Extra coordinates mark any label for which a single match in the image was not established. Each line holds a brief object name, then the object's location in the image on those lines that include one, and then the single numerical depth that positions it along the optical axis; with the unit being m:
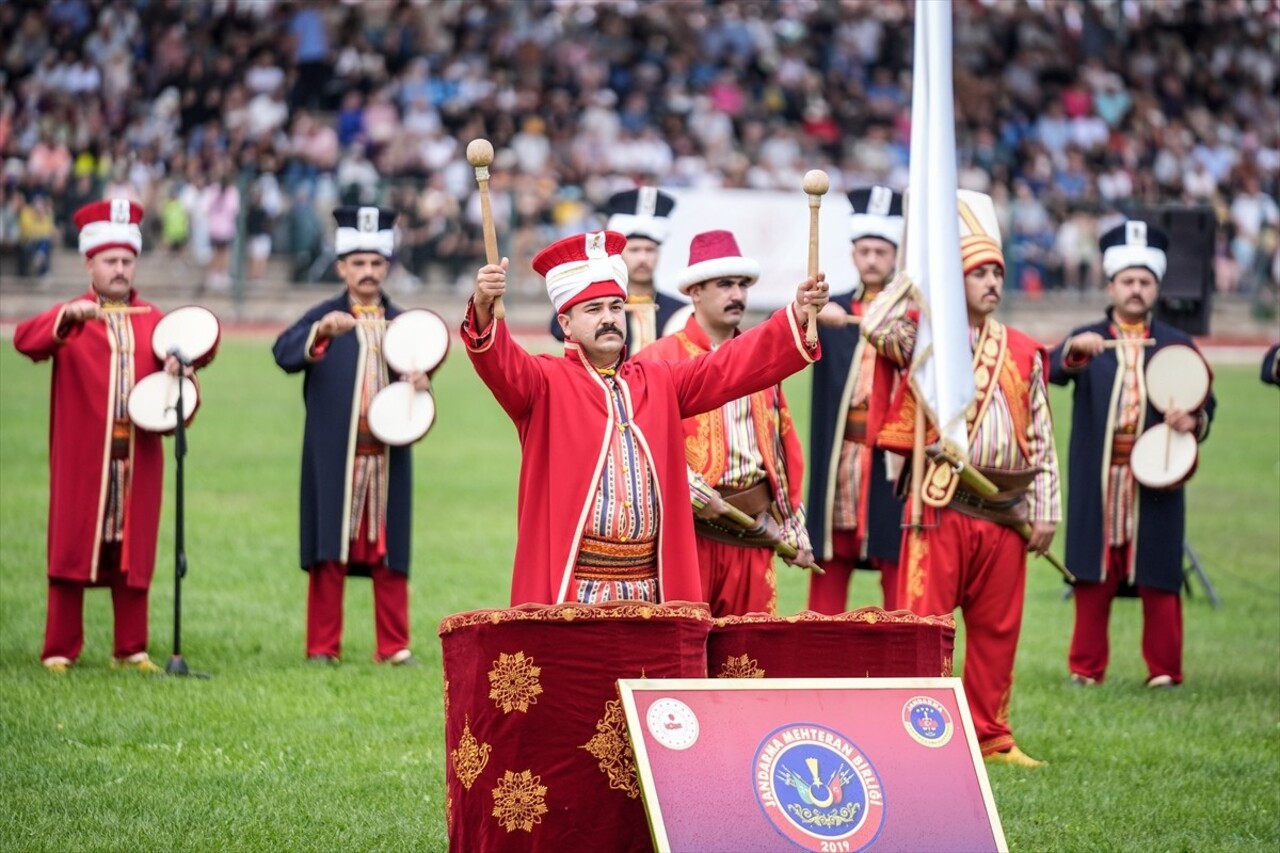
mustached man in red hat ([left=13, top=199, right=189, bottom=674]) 18.89
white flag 15.49
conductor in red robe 12.17
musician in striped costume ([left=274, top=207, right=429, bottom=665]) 19.87
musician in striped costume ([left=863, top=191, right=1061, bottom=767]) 16.21
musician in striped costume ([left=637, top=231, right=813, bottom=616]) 15.36
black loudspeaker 22.69
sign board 9.92
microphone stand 18.47
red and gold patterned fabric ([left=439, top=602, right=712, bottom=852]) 10.58
